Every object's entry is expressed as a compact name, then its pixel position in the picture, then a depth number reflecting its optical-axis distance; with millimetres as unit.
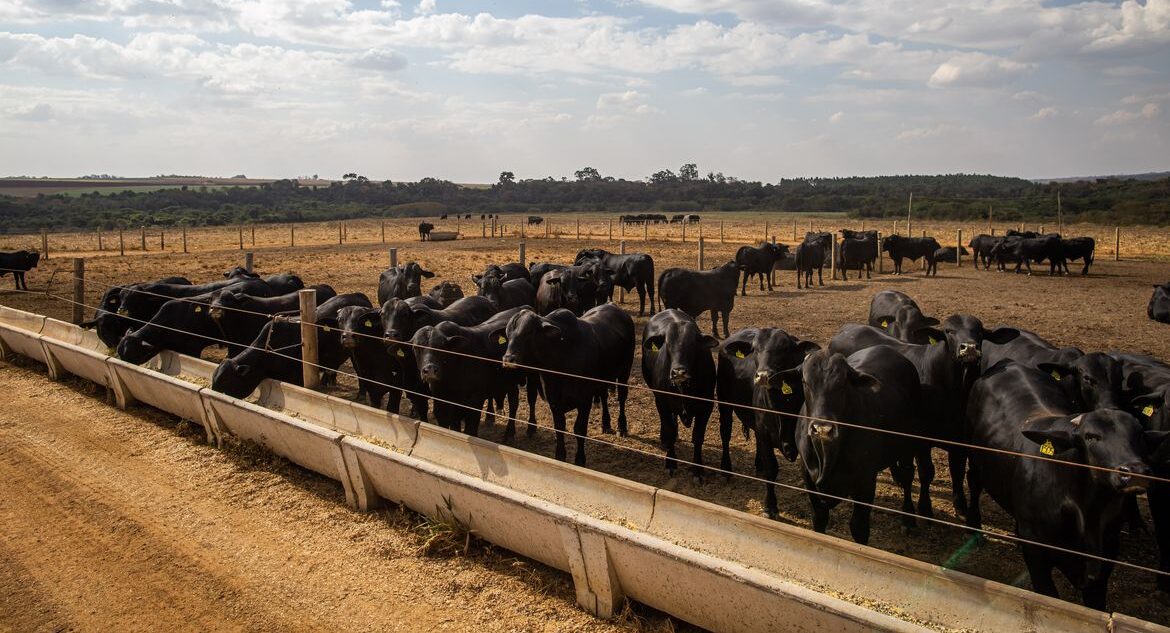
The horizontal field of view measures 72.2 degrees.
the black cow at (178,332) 10648
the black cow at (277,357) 8922
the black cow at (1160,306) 16750
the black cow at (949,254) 28734
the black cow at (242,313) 11352
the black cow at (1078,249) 26609
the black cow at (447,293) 14500
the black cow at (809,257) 23812
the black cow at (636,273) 18797
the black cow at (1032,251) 26531
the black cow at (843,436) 5840
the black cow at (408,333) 8852
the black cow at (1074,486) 4648
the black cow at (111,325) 11938
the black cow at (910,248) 27406
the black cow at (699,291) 16812
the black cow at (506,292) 14180
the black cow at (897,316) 9750
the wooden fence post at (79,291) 14188
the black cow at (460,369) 8266
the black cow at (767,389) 6945
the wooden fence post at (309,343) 8758
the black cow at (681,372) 7988
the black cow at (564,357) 8367
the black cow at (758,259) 22328
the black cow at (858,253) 26312
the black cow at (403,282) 15703
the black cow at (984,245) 28984
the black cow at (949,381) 7016
